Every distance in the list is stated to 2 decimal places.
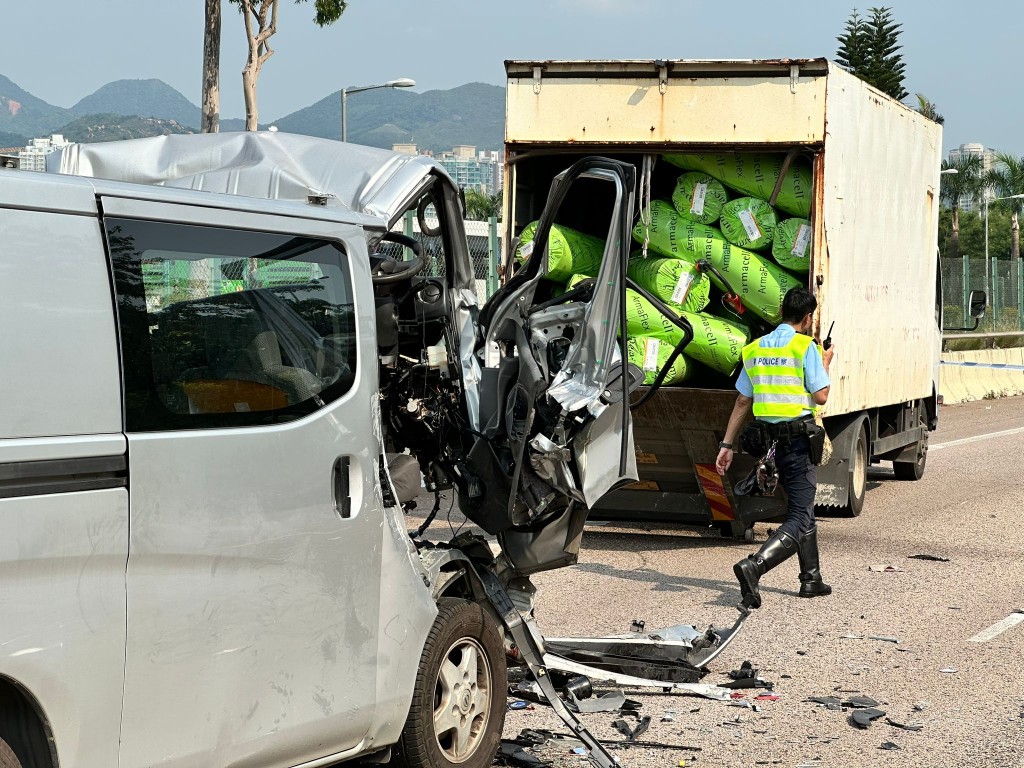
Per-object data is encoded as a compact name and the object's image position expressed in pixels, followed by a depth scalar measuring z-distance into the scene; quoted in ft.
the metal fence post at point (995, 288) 121.18
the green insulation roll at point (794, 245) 34.94
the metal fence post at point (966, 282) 117.80
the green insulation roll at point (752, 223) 35.22
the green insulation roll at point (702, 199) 35.78
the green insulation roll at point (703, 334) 34.53
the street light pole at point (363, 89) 101.60
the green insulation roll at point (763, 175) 34.96
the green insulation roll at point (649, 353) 34.24
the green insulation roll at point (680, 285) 35.06
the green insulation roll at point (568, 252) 34.99
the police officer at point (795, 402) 28.99
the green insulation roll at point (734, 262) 35.01
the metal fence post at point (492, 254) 51.75
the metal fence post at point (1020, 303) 121.29
